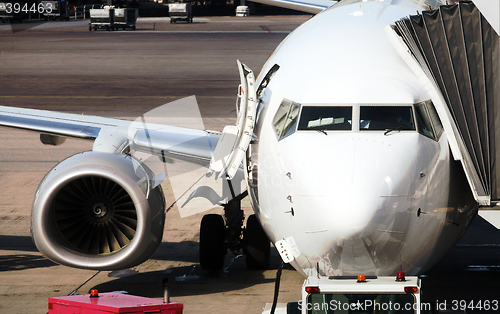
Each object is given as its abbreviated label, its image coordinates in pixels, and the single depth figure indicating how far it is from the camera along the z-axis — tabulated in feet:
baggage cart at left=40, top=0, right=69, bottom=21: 259.60
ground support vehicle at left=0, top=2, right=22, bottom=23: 228.02
